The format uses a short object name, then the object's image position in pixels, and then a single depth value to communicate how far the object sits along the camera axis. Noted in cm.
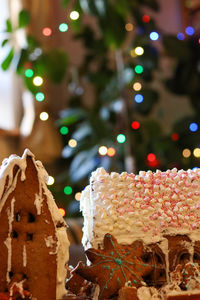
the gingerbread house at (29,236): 110
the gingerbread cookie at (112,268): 118
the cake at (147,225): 122
